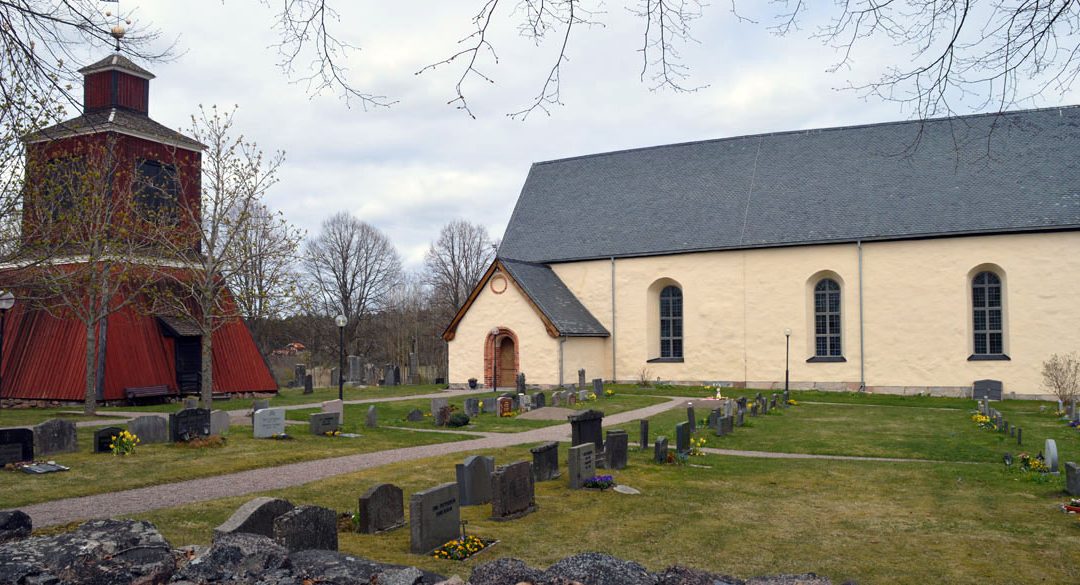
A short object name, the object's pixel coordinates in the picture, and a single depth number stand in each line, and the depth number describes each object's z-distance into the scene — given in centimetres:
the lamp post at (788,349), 3172
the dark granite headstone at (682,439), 1557
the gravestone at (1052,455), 1347
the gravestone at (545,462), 1329
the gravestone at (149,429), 1616
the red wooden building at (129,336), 2619
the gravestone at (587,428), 1520
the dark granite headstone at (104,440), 1503
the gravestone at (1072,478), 1132
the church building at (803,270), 2964
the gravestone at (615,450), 1440
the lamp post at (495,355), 3444
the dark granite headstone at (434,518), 862
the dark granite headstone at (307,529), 731
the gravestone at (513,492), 1034
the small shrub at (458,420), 2091
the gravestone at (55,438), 1470
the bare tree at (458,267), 6091
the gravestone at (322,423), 1883
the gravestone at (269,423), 1772
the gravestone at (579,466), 1259
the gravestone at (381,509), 945
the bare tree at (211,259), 2477
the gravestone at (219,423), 1728
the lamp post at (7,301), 1966
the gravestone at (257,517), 725
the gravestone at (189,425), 1638
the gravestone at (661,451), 1516
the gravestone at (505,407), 2361
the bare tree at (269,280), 2548
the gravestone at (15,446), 1345
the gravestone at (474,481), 1118
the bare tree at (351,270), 5444
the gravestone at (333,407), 2048
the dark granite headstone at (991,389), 2800
